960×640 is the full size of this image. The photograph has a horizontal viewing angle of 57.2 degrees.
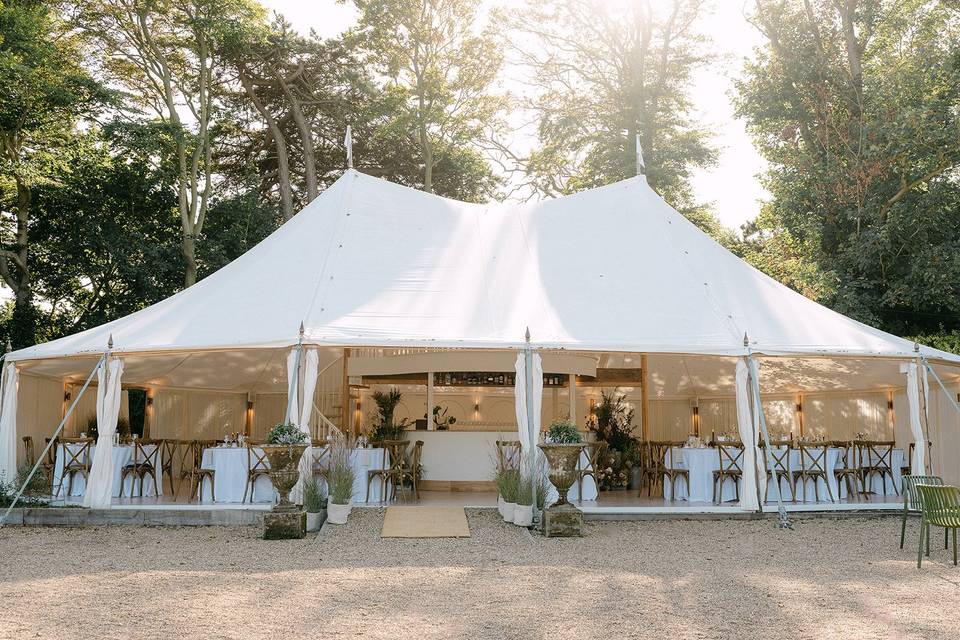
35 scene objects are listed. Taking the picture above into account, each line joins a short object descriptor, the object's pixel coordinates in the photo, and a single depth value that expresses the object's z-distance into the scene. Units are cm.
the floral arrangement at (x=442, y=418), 1302
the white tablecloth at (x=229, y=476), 1004
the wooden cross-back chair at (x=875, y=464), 1104
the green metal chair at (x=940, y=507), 653
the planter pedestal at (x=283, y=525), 804
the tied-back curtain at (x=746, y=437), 929
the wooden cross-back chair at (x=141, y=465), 1070
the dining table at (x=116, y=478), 1049
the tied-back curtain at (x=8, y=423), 1013
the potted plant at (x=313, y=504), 849
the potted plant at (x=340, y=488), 873
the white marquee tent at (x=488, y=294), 935
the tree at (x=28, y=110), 1628
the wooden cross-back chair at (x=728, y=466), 1040
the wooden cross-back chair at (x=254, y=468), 975
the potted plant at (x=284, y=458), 819
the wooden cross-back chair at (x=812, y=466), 1039
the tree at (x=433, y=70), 2038
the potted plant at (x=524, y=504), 864
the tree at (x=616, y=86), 2048
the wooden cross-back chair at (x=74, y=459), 1041
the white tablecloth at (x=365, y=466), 1003
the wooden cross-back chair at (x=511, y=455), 954
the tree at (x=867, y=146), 1588
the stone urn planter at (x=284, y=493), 805
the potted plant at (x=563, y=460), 841
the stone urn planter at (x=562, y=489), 827
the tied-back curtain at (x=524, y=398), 913
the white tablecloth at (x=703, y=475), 1054
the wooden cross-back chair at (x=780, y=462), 1030
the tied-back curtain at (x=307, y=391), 902
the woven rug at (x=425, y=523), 829
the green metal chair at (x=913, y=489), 744
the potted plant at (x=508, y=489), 891
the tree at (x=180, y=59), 1875
